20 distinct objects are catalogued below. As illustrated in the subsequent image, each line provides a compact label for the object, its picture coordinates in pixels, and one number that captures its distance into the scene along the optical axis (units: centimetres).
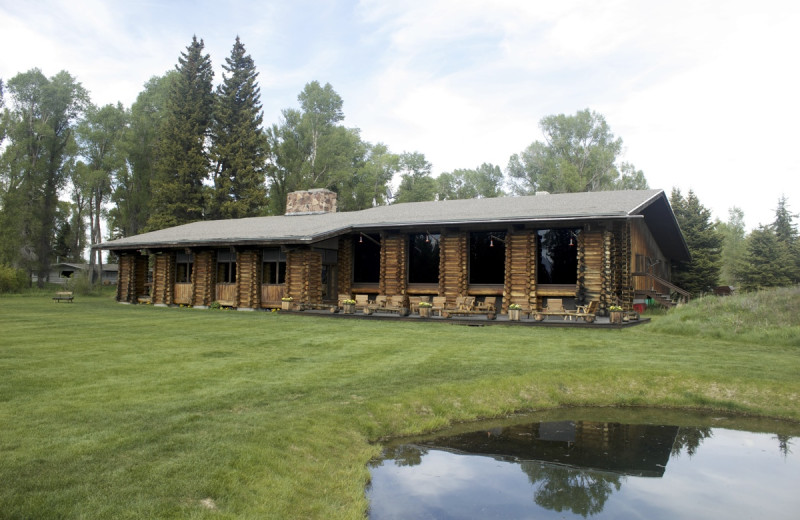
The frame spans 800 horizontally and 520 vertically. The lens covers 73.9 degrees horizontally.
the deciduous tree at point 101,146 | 4781
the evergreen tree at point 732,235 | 6192
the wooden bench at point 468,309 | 1803
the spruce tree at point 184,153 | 4175
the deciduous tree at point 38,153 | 4392
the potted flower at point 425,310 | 1841
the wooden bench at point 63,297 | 2621
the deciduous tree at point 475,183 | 6097
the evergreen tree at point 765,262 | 3338
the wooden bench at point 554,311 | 1698
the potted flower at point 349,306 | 1960
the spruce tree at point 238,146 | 4197
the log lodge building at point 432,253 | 1811
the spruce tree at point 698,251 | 3375
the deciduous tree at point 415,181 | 5325
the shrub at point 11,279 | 3291
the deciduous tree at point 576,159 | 4784
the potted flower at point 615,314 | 1596
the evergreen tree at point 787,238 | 3448
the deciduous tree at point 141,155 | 4862
